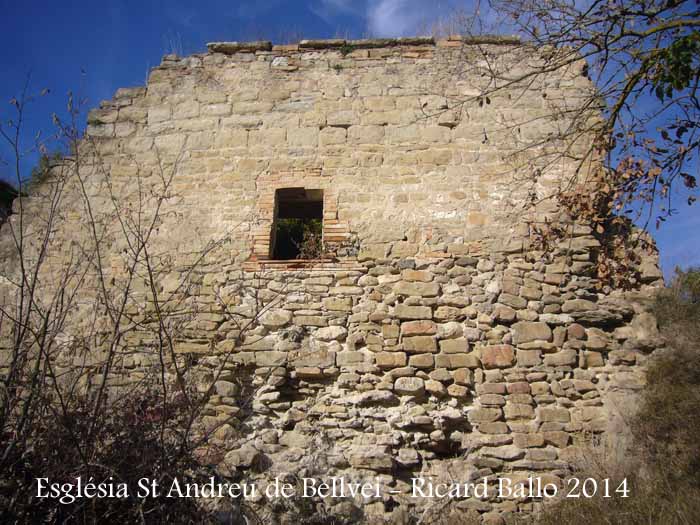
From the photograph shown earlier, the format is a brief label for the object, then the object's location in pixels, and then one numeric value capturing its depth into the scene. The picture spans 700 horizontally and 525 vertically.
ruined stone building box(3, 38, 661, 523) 4.21
